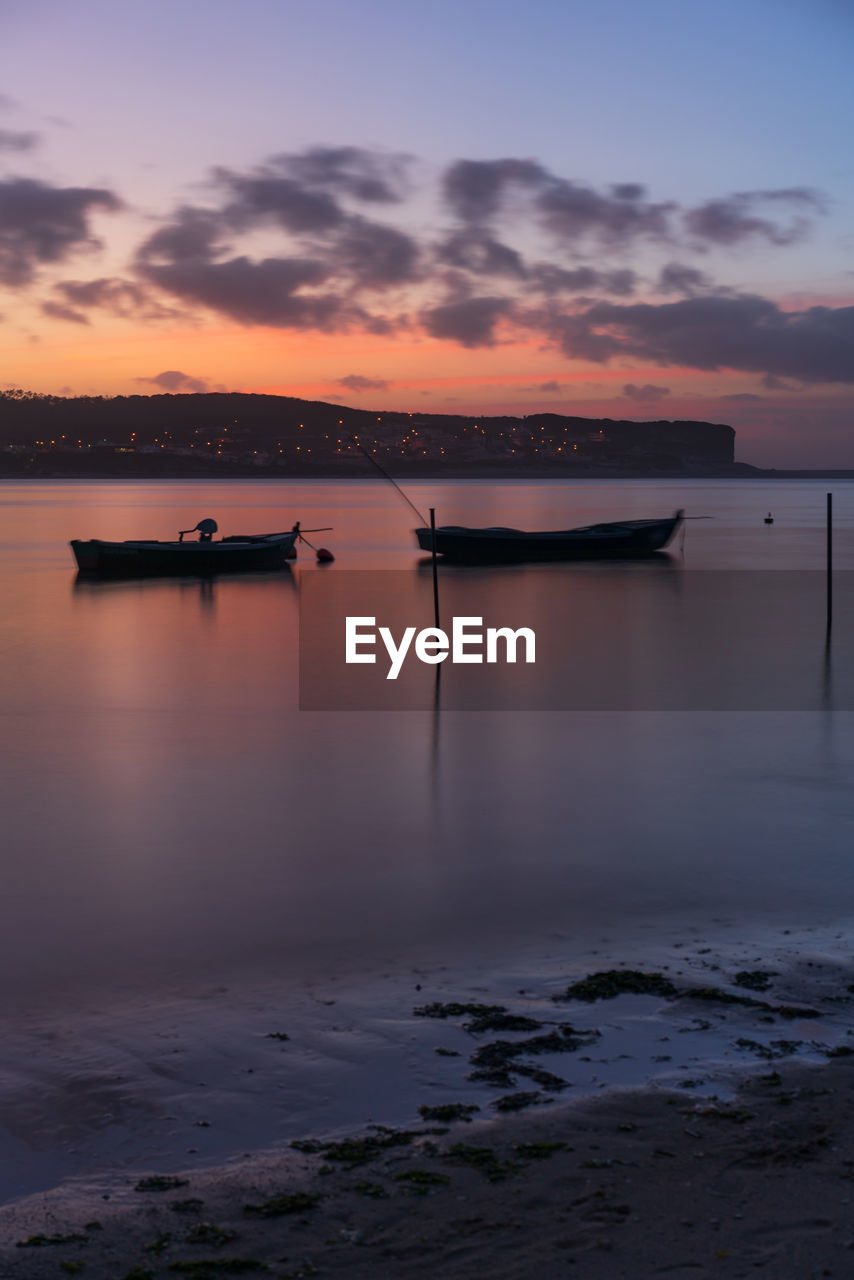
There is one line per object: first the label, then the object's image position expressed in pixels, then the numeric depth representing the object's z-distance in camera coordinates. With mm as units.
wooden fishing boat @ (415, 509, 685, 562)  49219
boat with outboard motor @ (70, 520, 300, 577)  43219
